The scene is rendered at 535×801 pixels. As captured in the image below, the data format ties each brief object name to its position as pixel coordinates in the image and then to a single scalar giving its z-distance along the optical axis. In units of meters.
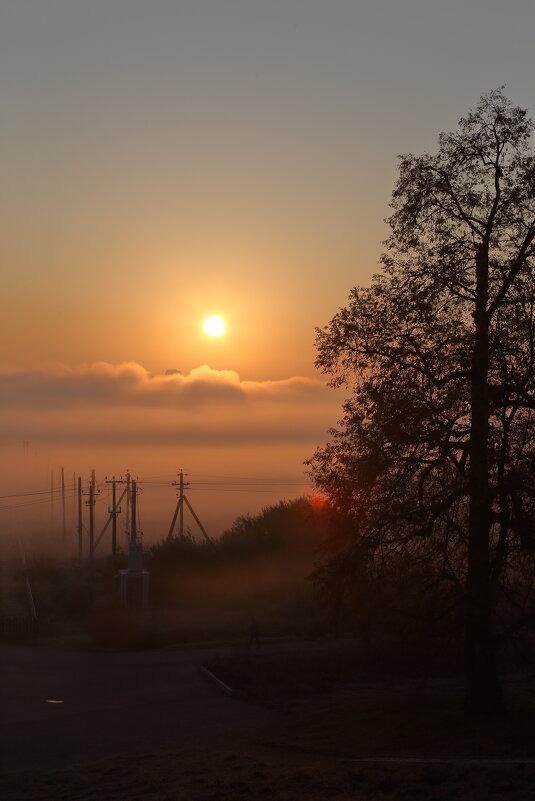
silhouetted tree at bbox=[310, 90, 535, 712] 17.67
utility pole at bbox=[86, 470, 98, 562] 74.85
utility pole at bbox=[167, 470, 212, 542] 84.57
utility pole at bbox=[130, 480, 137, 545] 55.69
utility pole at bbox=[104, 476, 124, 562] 71.86
